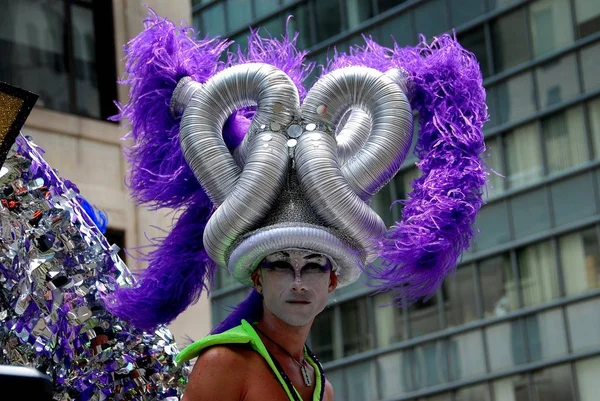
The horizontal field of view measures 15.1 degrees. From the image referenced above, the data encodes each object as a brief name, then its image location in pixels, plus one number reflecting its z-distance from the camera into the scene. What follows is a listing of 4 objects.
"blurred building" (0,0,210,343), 18.40
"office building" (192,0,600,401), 41.95
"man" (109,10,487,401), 7.31
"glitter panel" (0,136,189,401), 7.90
